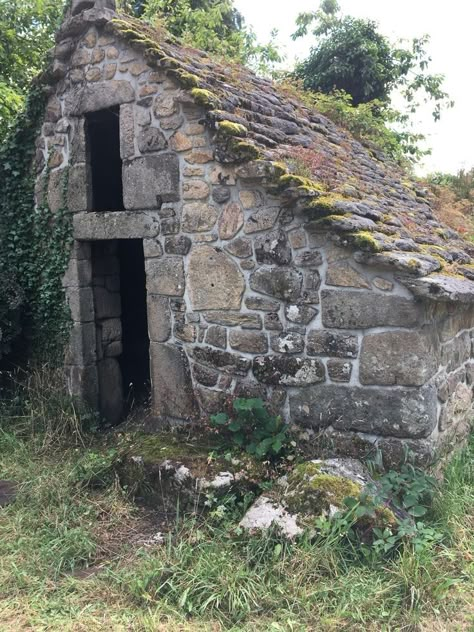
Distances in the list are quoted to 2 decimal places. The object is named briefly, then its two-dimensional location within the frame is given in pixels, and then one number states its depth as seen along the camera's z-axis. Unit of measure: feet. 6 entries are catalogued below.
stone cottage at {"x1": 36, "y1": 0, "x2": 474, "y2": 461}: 13.23
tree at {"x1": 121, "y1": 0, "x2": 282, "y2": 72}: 35.99
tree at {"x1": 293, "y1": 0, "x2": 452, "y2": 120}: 38.78
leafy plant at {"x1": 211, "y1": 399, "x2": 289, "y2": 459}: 14.08
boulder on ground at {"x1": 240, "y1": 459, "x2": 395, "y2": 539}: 11.55
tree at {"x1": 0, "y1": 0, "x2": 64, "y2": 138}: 33.30
